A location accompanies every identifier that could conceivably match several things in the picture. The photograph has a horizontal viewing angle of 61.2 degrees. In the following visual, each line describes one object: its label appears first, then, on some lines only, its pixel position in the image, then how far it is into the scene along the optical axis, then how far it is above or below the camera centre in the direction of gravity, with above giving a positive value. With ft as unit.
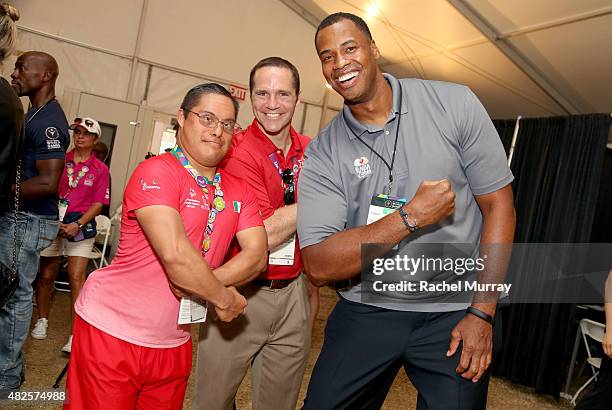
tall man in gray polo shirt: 5.24 +0.05
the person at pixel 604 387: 7.89 -2.00
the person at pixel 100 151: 21.01 +0.46
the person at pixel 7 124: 5.18 +0.22
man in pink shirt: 5.55 -1.11
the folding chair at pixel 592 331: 14.62 -2.18
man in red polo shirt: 7.16 -1.39
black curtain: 15.52 +1.16
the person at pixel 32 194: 9.31 -0.78
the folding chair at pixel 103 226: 18.22 -2.26
